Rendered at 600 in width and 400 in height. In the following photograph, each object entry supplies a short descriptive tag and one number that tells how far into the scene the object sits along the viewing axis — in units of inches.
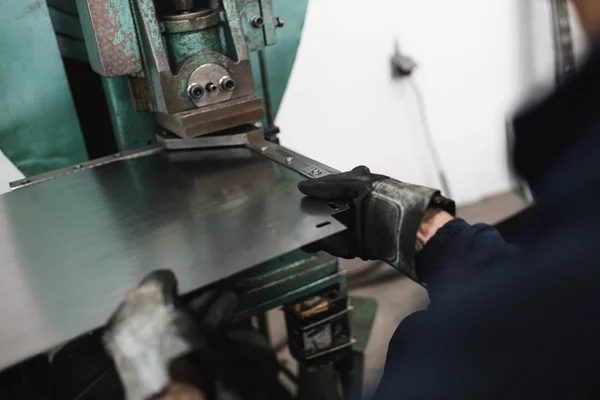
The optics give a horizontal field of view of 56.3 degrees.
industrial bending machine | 30.6
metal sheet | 28.9
